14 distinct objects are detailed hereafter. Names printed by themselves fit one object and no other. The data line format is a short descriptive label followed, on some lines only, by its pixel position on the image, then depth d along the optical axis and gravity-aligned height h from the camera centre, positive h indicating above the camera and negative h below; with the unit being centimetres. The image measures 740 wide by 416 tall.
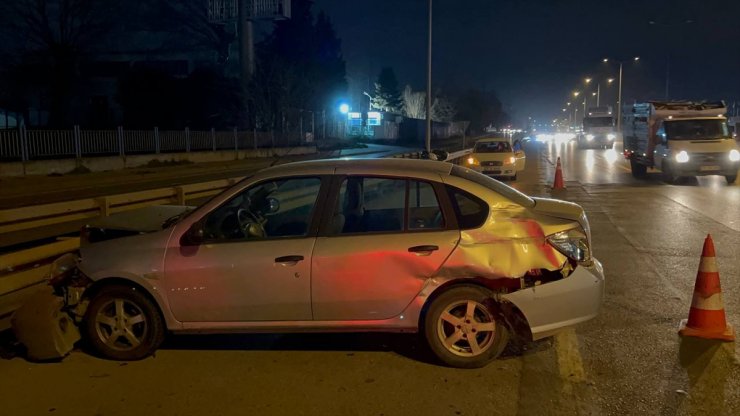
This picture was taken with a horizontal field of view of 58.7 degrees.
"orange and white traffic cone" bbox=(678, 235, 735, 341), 552 -157
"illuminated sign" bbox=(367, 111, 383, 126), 7780 +58
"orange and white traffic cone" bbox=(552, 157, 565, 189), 1839 -166
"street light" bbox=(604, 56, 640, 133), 5898 +298
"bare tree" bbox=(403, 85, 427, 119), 11081 +280
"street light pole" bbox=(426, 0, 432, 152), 2722 +199
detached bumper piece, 511 -157
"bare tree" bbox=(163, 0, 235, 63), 5734 +864
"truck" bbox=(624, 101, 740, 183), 1992 -62
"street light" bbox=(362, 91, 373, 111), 10355 +338
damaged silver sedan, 489 -111
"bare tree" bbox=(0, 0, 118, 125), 3884 +522
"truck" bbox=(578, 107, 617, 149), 5597 -82
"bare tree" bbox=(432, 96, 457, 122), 11369 +230
